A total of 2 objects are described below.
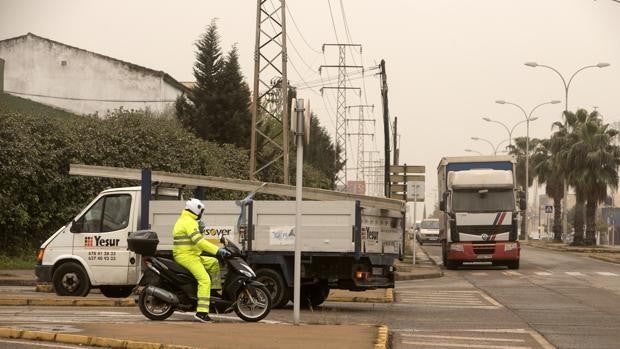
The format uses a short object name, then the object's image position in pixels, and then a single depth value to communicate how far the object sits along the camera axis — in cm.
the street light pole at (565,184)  5009
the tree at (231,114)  5341
